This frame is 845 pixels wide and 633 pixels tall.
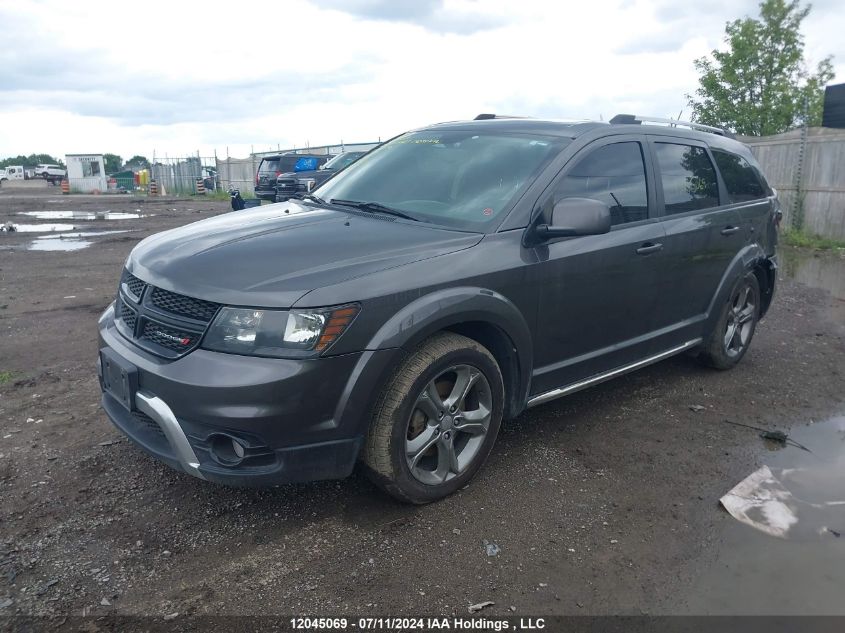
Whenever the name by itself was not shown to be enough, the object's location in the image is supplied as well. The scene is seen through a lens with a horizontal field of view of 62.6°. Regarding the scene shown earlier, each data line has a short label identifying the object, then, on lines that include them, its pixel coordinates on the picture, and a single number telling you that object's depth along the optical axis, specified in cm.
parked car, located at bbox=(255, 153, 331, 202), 2200
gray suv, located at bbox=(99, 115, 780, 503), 287
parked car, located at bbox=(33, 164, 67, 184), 6238
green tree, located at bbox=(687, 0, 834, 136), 2738
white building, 4384
